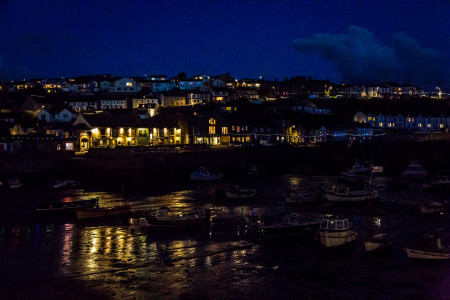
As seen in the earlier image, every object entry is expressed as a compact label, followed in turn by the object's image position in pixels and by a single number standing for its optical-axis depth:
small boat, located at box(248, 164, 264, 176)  68.18
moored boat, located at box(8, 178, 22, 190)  54.47
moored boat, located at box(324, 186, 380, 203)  43.38
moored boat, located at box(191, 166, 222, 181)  62.09
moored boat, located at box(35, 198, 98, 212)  40.84
